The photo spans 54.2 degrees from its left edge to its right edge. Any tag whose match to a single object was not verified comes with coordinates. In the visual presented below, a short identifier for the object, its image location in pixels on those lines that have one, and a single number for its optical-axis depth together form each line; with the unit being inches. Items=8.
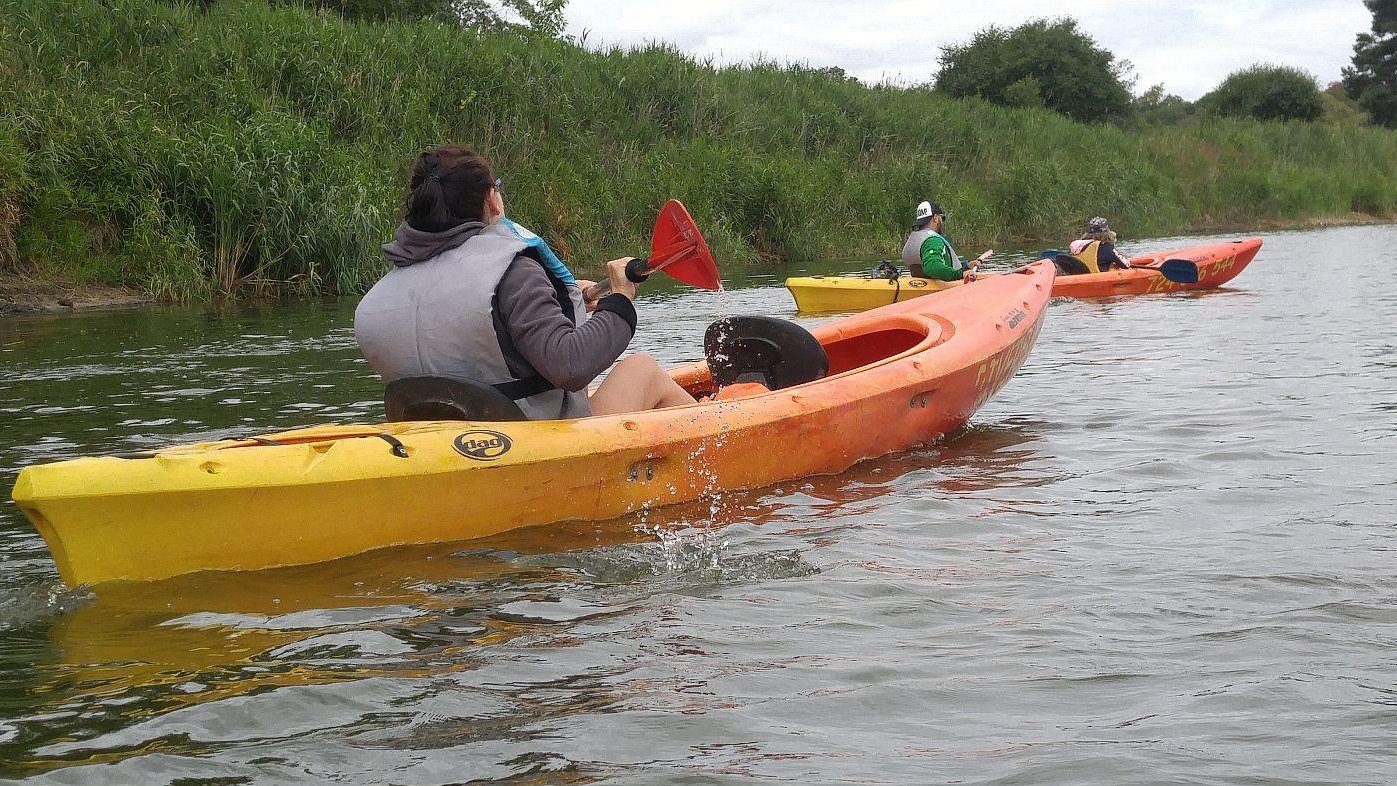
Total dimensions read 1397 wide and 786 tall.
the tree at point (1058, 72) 1537.9
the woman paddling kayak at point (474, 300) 149.6
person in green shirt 424.8
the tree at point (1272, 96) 1806.1
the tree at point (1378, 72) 2107.5
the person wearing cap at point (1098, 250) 495.5
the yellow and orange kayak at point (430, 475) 131.7
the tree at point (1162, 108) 2220.7
